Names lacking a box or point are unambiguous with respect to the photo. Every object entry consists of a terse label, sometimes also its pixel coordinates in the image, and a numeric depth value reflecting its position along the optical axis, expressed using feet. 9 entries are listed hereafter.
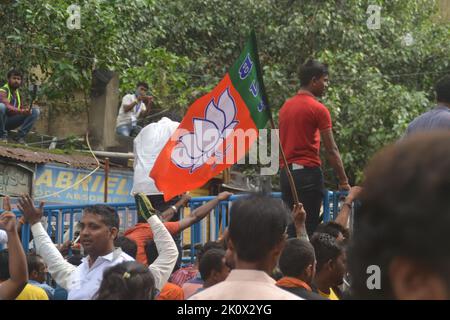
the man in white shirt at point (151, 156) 26.94
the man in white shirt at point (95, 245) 17.44
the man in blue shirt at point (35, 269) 21.92
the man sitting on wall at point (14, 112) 43.04
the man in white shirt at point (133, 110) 48.39
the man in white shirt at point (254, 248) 9.02
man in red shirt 22.33
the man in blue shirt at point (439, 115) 19.81
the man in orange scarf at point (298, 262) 15.20
